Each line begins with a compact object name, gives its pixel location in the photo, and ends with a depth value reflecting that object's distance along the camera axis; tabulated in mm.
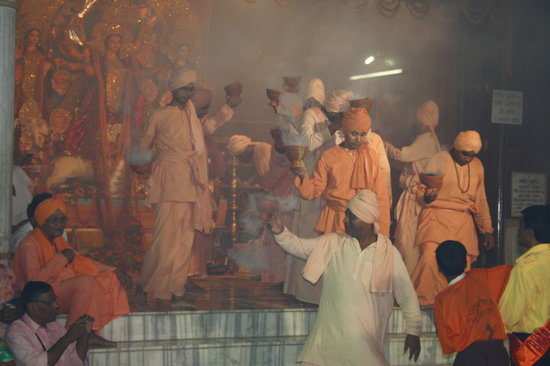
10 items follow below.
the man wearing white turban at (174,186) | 9336
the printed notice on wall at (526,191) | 12164
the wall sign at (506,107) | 11891
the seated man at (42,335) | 6574
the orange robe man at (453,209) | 10594
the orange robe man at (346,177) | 9648
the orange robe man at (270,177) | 10859
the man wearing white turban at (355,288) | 7027
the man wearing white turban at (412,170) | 11062
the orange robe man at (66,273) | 7812
